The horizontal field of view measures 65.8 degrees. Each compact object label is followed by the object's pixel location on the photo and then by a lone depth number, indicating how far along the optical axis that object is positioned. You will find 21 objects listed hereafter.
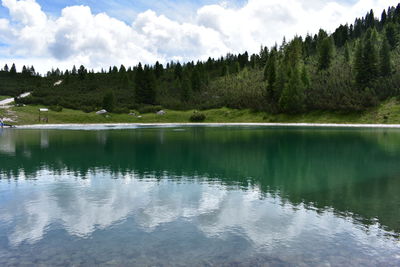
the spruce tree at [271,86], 118.70
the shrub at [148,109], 129.38
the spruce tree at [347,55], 135.00
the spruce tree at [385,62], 110.06
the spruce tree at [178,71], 179.00
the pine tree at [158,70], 185.88
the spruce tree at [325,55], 132.25
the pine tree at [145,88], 141.50
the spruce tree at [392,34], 150.41
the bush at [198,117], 120.25
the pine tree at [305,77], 117.50
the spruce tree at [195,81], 158.00
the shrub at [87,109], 126.03
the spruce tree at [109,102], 124.88
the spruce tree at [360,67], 109.01
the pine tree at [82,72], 192.69
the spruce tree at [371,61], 108.75
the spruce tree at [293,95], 107.25
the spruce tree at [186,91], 142.62
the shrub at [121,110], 125.47
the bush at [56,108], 121.28
